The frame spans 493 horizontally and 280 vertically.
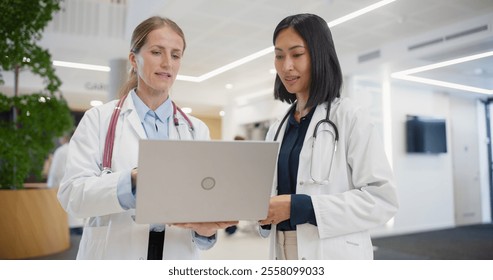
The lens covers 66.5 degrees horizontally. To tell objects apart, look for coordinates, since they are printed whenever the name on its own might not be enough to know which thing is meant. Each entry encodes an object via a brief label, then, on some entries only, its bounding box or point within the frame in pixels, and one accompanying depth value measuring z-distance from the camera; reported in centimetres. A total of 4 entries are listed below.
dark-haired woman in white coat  113
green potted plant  289
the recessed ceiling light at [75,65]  402
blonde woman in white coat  105
